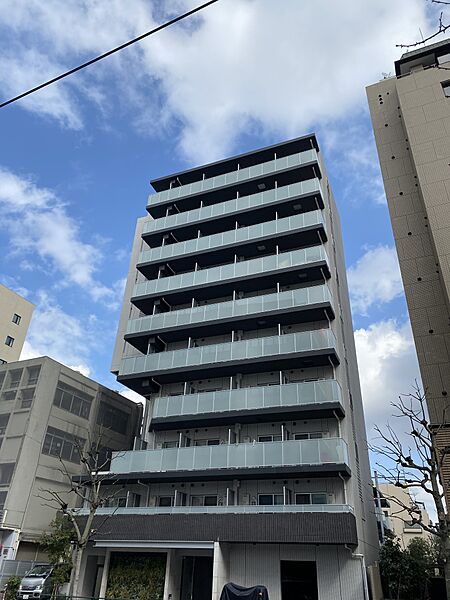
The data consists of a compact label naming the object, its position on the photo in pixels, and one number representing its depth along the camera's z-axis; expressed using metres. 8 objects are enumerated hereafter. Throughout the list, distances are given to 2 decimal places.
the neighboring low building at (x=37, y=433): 25.64
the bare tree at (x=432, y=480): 14.47
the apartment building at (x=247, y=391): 20.89
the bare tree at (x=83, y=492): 19.47
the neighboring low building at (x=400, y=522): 71.44
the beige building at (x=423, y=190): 22.61
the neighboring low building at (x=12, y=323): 45.39
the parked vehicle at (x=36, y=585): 21.89
